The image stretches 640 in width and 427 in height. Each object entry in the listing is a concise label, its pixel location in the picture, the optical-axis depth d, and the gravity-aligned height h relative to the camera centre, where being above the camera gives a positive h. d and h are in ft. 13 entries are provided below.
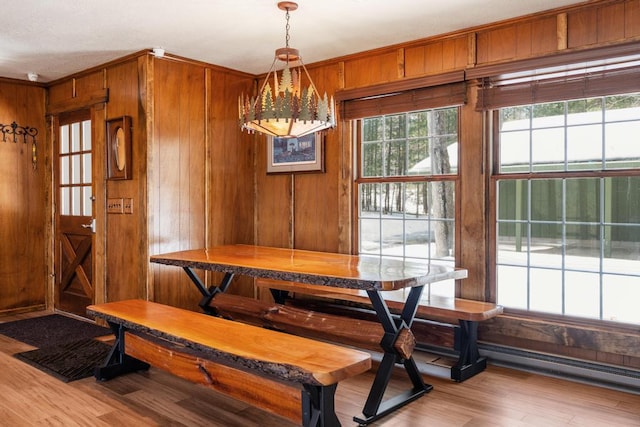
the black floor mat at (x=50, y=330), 14.99 -3.95
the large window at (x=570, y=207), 11.33 -0.09
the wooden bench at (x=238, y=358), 7.64 -2.54
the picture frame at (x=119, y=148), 15.72 +1.74
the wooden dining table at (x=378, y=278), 9.28 -1.40
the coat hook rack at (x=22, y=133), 18.40 +2.57
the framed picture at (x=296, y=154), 16.56 +1.64
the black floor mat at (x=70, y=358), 12.03 -3.92
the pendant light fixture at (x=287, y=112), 10.50 +1.88
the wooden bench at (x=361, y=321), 10.98 -2.72
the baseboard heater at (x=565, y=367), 11.13 -3.78
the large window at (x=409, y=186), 14.02 +0.51
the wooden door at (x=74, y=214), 17.63 -0.35
